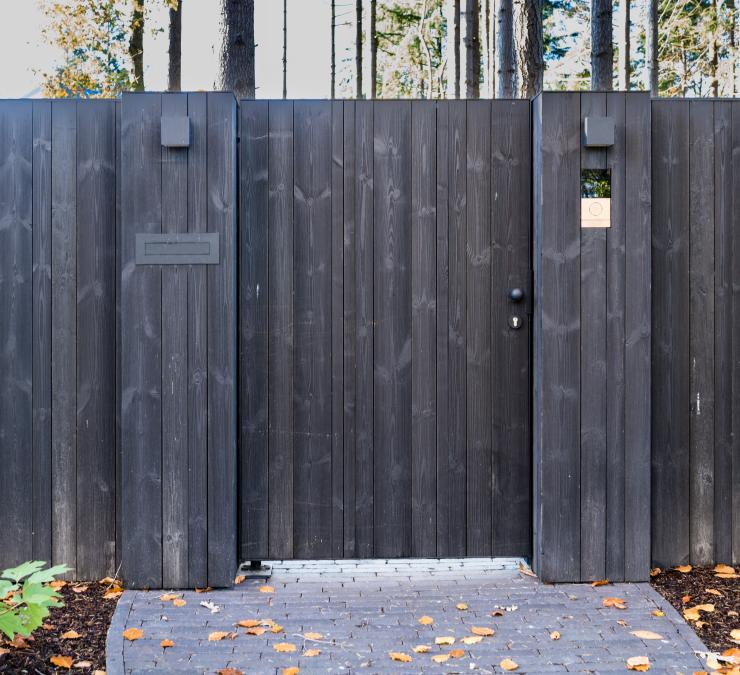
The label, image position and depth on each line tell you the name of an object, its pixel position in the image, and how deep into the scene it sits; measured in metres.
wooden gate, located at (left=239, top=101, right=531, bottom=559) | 3.47
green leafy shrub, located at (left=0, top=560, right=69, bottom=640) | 2.22
